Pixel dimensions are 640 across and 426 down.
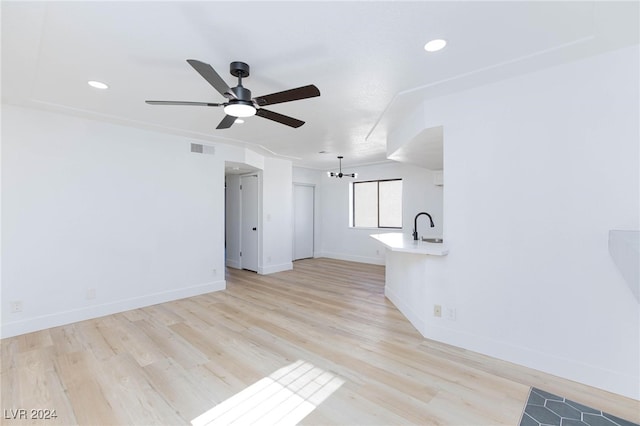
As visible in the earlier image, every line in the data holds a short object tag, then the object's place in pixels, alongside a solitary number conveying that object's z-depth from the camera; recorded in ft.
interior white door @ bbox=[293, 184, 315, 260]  25.94
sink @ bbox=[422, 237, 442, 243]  12.49
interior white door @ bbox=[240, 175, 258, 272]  20.70
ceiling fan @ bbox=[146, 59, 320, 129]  6.54
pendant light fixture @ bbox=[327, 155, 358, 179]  21.63
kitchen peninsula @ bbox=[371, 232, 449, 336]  9.68
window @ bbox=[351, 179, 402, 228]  23.31
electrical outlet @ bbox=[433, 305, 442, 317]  9.64
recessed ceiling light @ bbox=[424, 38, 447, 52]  6.53
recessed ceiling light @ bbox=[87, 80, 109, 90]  8.67
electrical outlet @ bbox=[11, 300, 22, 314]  10.33
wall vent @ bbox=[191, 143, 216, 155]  15.29
